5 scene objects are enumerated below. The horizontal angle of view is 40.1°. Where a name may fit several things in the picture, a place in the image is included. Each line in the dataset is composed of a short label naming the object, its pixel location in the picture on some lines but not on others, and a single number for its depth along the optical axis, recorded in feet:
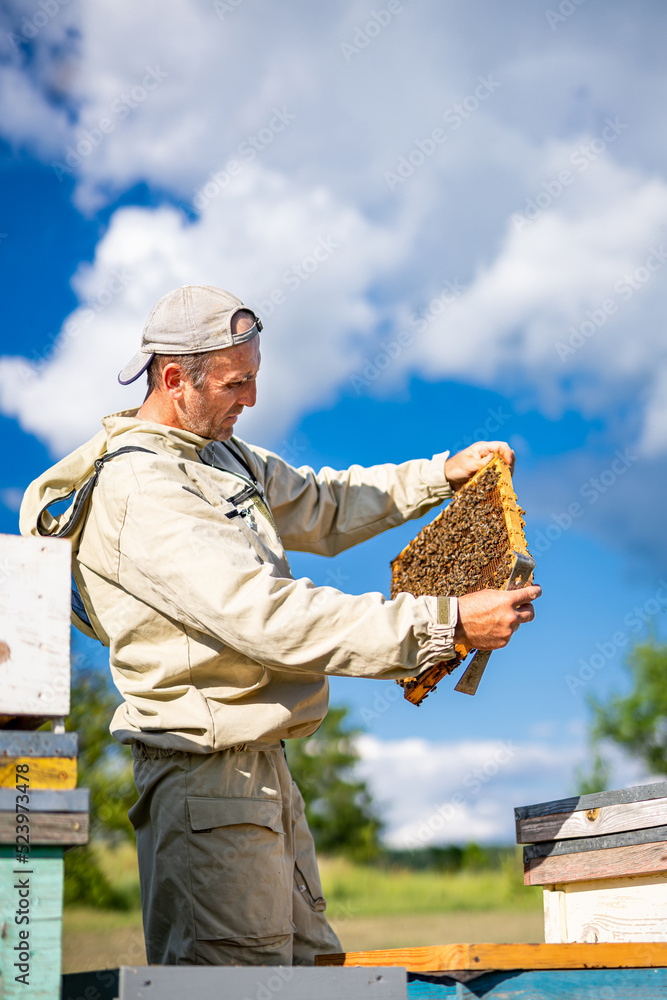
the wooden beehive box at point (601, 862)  12.03
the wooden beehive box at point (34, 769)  7.23
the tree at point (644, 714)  98.68
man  10.58
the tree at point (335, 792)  102.06
